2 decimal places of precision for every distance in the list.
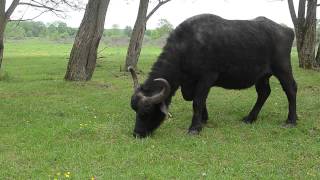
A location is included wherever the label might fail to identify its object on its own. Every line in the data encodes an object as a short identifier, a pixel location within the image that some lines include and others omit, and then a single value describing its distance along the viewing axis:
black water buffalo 9.98
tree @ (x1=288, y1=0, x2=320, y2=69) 25.58
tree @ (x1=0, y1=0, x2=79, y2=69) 20.08
